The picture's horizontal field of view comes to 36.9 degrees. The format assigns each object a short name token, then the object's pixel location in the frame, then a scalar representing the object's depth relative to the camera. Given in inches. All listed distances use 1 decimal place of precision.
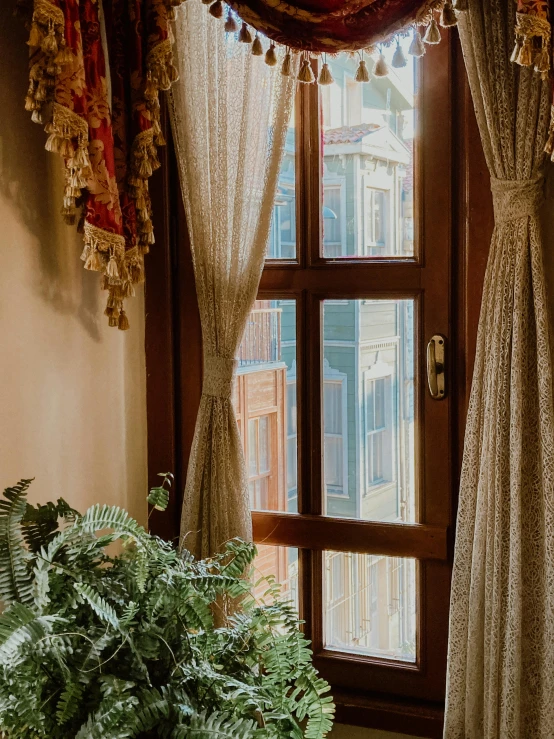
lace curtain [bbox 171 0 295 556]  73.8
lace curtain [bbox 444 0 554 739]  62.7
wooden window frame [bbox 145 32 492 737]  71.0
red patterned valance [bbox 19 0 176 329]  60.4
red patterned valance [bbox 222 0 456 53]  60.4
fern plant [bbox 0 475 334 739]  45.4
